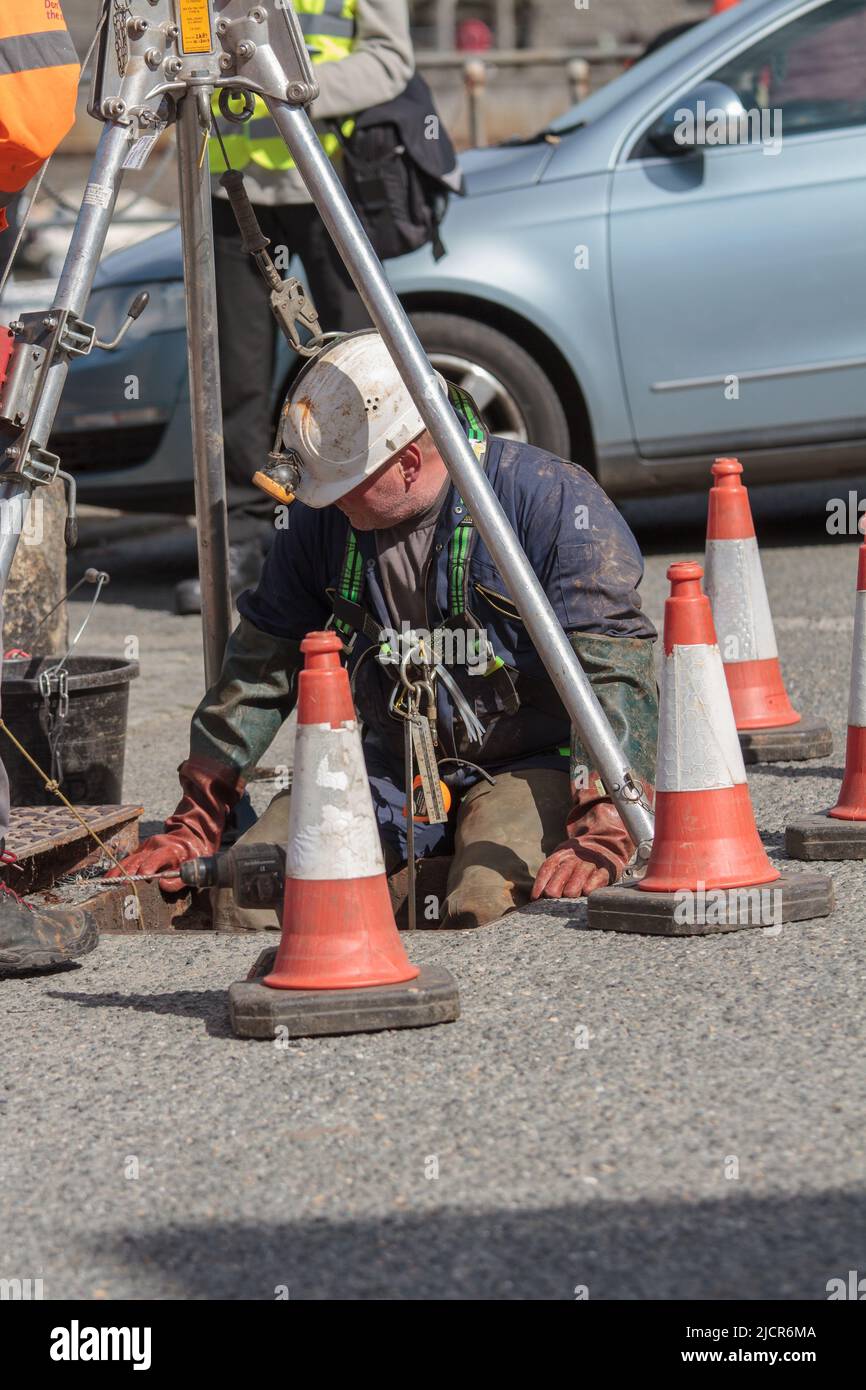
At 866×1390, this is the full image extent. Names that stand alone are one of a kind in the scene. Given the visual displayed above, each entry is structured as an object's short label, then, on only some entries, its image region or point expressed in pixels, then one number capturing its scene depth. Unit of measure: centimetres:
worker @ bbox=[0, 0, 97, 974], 653
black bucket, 922
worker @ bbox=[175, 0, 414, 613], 1261
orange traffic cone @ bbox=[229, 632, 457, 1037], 616
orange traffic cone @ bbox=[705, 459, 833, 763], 1031
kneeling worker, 758
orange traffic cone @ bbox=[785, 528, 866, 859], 804
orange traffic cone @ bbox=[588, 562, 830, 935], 707
